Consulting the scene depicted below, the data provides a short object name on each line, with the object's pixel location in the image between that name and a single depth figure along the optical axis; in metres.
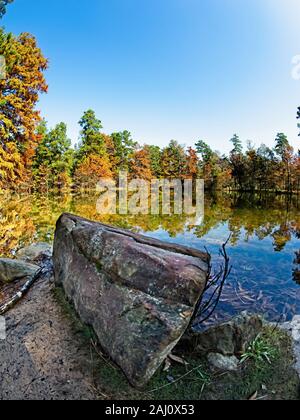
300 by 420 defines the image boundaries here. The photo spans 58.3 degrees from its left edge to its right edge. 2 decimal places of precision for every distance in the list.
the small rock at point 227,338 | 2.83
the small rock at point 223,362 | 2.67
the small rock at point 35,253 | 6.13
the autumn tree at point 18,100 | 17.75
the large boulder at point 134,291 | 2.35
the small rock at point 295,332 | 2.83
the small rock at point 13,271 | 4.73
